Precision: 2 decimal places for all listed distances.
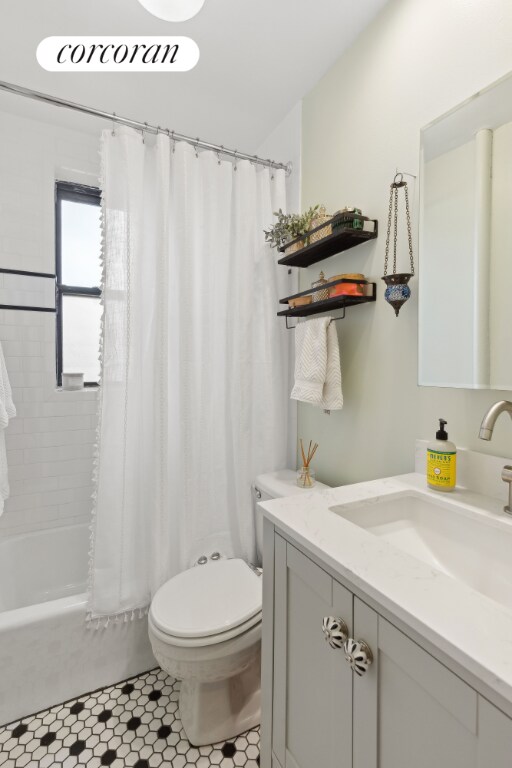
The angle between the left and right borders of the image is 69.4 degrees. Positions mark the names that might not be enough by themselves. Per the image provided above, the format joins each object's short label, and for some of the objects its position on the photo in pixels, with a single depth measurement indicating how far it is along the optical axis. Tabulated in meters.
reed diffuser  1.54
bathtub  1.32
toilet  1.15
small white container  2.02
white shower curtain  1.48
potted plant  1.52
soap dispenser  0.96
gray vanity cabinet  0.47
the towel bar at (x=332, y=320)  1.43
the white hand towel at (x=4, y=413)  1.59
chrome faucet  0.81
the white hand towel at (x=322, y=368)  1.40
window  2.07
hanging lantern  1.13
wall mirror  0.92
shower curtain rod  1.39
